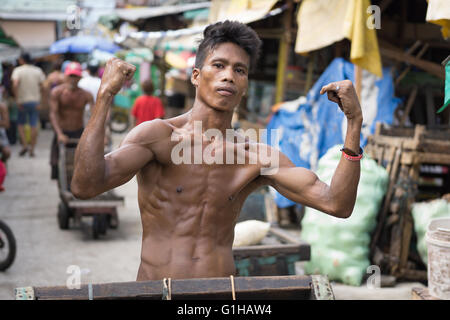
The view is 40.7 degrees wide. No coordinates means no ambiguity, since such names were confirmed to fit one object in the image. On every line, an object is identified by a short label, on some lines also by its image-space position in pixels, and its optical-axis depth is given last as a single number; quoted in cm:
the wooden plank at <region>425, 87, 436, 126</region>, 764
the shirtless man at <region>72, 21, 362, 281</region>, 271
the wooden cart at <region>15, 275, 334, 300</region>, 218
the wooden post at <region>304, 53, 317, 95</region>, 933
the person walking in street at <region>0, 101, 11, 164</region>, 748
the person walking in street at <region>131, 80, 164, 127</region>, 1101
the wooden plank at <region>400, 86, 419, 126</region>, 765
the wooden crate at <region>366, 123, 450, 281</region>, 602
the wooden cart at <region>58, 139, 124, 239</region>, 757
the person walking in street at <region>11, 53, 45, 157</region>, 1406
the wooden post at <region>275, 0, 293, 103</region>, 913
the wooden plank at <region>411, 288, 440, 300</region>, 453
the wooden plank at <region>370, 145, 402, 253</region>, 614
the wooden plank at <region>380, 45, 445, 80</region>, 707
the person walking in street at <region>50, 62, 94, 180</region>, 874
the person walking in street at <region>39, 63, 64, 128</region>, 1479
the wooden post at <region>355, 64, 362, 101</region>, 700
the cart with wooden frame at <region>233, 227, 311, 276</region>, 512
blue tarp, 741
